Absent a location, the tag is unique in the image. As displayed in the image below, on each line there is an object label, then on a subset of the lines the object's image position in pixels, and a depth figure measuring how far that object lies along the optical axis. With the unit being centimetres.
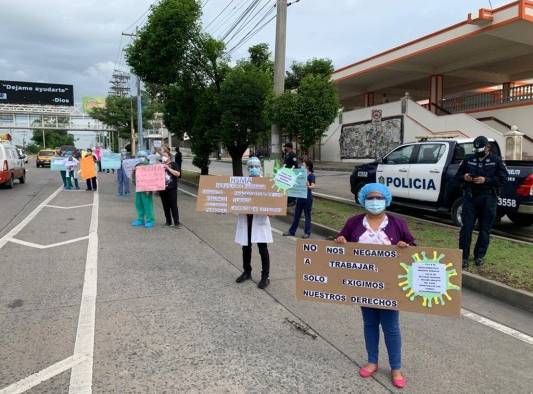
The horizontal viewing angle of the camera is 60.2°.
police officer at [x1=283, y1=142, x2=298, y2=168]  1069
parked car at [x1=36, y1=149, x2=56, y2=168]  3778
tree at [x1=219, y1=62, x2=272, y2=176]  1611
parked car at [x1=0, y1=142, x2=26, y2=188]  1727
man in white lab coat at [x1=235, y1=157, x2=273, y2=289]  588
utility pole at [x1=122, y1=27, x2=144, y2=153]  3369
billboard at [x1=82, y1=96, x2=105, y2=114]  7438
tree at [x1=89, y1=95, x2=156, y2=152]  5769
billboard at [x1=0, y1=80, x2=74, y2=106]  6178
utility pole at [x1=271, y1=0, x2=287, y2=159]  1340
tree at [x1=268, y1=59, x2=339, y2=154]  1245
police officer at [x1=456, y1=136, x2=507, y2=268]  623
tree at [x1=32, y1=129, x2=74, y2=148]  10388
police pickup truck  825
